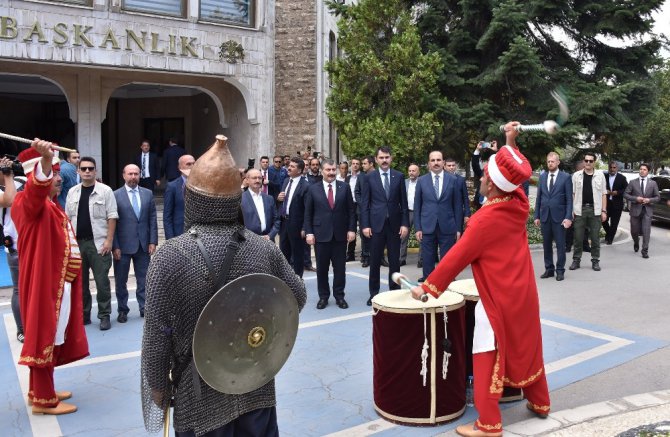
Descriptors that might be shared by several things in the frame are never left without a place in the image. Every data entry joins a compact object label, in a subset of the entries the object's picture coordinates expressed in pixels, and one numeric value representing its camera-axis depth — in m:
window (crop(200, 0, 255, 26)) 15.70
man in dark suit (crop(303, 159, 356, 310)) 8.75
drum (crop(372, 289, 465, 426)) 4.75
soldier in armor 2.77
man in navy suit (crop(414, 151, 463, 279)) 9.46
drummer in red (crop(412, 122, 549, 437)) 4.51
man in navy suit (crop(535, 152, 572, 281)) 10.73
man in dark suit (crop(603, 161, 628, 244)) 15.00
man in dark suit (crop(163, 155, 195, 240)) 7.99
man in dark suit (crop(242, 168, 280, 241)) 8.52
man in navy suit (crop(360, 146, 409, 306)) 8.89
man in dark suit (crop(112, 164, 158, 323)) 7.88
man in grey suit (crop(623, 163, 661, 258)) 13.52
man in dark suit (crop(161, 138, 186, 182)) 17.22
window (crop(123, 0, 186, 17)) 14.70
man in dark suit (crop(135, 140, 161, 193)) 16.34
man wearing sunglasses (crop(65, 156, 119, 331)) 7.59
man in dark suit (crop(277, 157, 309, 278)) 10.02
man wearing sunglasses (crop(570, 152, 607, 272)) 11.75
